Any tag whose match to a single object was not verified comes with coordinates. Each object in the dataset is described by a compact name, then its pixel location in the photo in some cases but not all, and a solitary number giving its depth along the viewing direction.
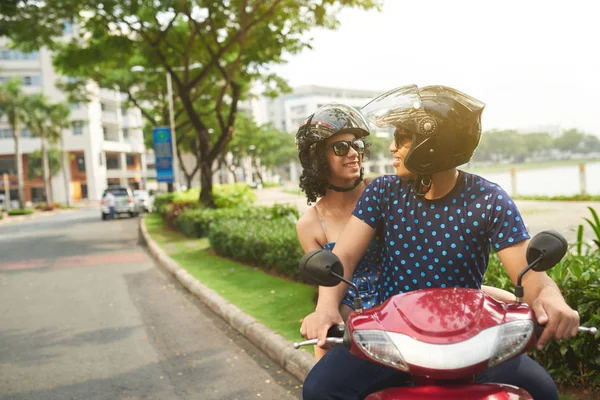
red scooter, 1.50
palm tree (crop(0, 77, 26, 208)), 41.53
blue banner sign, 18.85
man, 1.84
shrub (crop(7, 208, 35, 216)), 40.41
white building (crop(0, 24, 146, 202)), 62.75
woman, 2.67
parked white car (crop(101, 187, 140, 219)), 28.59
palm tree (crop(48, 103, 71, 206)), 46.28
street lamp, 19.91
